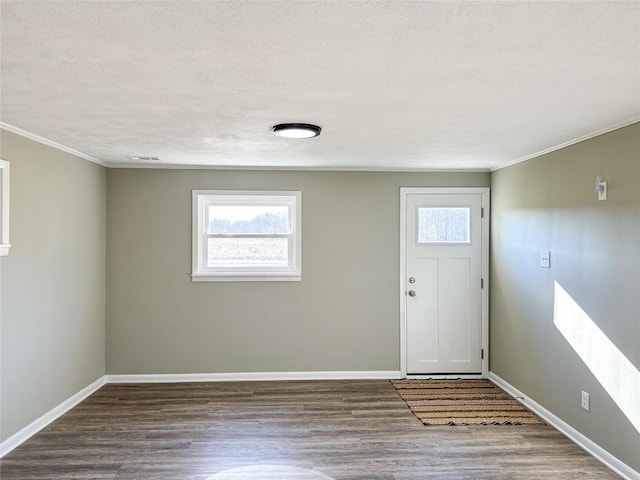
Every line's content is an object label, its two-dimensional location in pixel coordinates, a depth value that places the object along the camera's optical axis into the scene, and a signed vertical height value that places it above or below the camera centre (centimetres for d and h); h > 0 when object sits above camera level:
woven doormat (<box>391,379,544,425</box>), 385 -151
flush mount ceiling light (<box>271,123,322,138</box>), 298 +71
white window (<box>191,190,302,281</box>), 493 +4
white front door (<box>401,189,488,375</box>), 505 -49
